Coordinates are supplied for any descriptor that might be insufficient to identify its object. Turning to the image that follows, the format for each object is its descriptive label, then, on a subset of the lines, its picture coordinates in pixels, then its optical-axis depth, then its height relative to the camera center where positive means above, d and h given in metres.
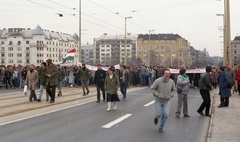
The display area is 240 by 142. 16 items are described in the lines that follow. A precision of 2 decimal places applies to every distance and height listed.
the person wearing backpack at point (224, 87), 13.95 -1.01
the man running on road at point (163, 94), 9.44 -0.87
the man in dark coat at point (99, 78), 16.48 -0.70
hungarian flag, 30.04 +0.72
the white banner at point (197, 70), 27.50 -0.61
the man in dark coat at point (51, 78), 15.65 -0.67
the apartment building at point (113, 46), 165.62 +8.56
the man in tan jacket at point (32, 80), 16.28 -0.76
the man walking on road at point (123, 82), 18.23 -1.00
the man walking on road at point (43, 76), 16.14 -0.56
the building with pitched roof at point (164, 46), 155.12 +7.87
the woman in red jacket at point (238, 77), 19.03 -0.84
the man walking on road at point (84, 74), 18.64 -0.56
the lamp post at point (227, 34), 24.25 +2.09
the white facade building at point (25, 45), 138.38 +7.81
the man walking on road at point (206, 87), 11.84 -0.85
